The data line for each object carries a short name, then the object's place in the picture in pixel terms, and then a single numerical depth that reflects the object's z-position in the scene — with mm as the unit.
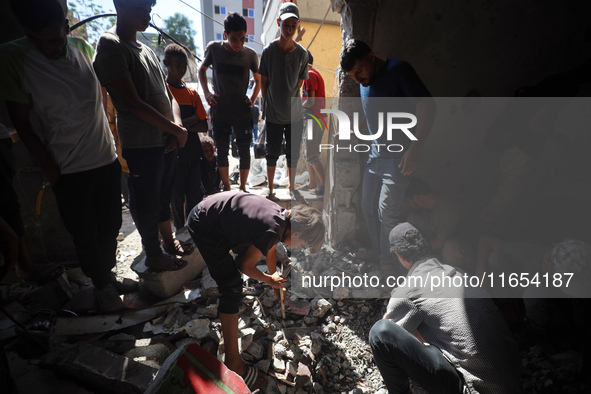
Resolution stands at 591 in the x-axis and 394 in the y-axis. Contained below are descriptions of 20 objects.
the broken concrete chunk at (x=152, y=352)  1977
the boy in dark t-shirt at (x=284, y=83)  3213
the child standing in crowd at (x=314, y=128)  4055
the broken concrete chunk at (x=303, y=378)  2020
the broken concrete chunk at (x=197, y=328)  2232
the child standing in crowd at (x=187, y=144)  3066
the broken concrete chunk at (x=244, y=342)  2205
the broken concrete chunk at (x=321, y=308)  2619
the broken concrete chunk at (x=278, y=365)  2137
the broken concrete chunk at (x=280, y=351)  2232
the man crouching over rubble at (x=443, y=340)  1481
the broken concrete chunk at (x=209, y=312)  2441
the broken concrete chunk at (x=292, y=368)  2111
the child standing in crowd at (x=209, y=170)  3588
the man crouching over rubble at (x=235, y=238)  1939
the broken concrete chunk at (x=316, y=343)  2299
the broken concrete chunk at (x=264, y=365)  2119
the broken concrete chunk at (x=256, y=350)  2180
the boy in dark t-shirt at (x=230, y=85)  3324
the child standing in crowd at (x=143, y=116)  1927
